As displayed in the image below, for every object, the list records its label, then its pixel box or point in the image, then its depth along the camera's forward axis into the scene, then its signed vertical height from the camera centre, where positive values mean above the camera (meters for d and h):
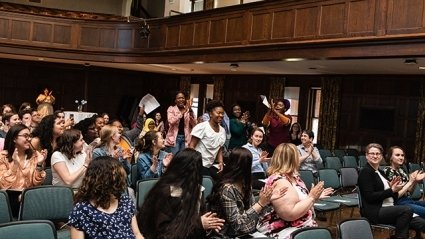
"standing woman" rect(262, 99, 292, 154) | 7.25 -0.13
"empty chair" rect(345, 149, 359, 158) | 9.72 -0.61
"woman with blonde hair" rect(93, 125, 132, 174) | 4.69 -0.39
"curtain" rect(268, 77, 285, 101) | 12.34 +0.74
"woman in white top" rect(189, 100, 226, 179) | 5.04 -0.27
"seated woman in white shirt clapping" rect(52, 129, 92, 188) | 3.99 -0.51
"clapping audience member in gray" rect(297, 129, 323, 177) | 6.70 -0.48
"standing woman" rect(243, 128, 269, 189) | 5.89 -0.50
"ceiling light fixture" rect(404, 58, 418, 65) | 6.87 +0.95
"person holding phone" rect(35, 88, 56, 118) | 8.50 +0.00
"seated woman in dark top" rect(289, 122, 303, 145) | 7.88 -0.27
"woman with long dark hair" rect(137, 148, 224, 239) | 2.48 -0.49
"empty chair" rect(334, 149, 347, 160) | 9.18 -0.61
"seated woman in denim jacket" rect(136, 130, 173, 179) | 4.77 -0.50
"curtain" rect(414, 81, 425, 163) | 9.45 -0.05
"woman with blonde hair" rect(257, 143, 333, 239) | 3.19 -0.54
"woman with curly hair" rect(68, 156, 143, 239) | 2.46 -0.54
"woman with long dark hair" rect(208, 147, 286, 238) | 3.15 -0.55
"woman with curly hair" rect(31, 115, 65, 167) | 4.73 -0.34
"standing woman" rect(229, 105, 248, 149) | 6.73 -0.28
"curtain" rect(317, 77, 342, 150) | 11.00 +0.16
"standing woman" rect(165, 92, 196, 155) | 6.11 -0.19
